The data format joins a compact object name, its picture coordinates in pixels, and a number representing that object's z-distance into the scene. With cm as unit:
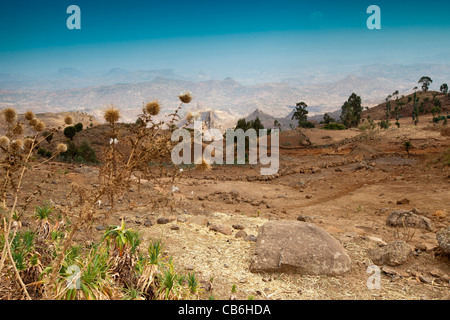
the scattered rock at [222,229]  627
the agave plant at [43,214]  400
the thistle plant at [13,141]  280
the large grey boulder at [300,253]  458
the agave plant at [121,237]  326
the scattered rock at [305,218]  812
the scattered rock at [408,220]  735
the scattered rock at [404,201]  999
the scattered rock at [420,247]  552
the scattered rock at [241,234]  609
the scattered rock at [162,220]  654
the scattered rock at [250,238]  585
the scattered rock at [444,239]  493
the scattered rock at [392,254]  497
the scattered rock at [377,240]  591
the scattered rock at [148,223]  634
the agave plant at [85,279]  295
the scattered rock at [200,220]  677
